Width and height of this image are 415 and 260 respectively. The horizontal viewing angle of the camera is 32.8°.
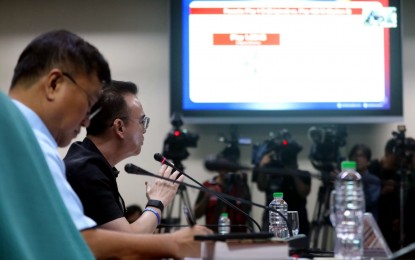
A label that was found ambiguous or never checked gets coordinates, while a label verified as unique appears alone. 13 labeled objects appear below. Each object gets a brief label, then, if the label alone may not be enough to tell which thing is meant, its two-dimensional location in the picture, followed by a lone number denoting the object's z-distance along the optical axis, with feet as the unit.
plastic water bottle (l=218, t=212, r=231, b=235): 13.48
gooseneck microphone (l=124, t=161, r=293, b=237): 5.84
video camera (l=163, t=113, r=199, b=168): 16.26
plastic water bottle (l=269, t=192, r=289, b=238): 8.19
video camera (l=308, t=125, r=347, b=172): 17.10
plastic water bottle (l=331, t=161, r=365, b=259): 5.40
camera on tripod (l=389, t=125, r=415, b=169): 16.65
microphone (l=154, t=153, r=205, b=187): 7.82
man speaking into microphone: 7.13
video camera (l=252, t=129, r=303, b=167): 16.84
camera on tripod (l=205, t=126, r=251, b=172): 17.56
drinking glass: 8.45
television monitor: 17.51
